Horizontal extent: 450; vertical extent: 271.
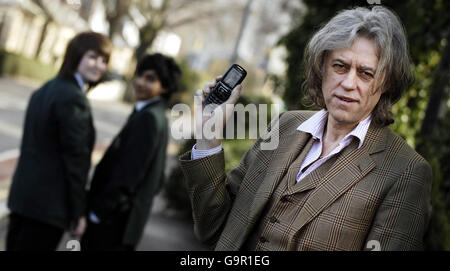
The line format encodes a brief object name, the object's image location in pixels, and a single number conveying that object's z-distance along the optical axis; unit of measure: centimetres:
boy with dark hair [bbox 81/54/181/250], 371
